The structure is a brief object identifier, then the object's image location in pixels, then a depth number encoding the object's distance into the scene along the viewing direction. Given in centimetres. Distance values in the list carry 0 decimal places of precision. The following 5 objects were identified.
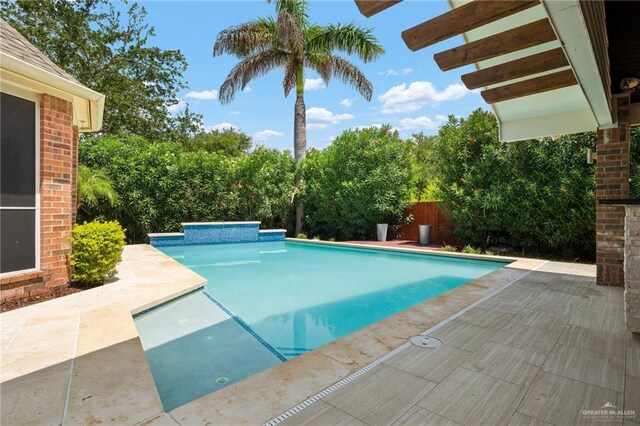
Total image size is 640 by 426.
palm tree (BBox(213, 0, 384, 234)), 1420
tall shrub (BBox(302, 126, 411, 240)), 1280
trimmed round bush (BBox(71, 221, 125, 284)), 505
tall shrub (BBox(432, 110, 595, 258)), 784
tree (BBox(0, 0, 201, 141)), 1520
